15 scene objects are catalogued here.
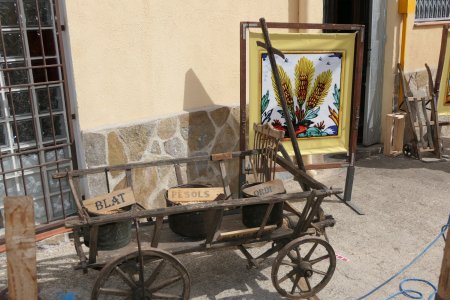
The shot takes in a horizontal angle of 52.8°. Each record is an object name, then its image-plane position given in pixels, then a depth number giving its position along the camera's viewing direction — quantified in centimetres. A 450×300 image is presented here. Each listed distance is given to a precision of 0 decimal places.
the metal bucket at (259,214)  385
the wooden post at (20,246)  222
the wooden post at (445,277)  285
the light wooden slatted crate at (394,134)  768
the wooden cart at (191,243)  333
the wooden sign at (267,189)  385
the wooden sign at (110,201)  362
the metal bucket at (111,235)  354
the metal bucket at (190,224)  375
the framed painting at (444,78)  702
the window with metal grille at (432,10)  823
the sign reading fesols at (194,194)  389
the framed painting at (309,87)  511
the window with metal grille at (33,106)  436
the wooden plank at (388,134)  771
